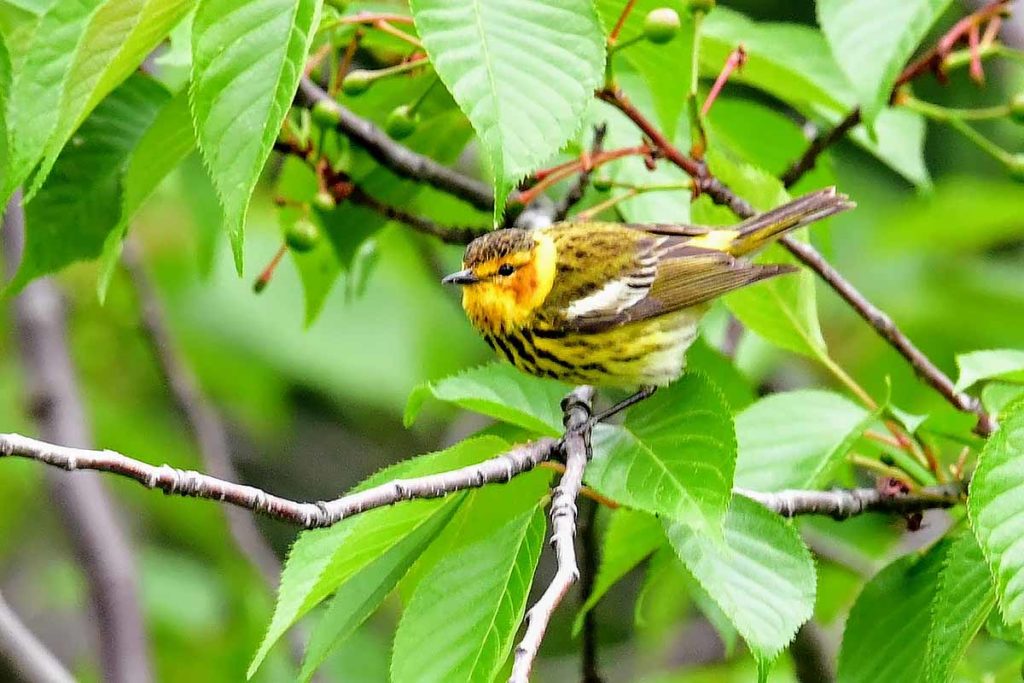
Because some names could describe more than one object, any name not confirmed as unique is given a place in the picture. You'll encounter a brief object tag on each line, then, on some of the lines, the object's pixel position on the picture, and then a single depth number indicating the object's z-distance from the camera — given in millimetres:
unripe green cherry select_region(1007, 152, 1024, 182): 6910
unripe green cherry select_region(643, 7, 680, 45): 5691
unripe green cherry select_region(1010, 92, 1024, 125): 6747
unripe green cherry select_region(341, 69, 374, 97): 6355
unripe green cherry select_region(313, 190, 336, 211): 6617
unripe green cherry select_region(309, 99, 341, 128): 6277
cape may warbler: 7219
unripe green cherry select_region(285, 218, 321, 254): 6727
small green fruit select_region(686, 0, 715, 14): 5973
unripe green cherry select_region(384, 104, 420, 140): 6324
